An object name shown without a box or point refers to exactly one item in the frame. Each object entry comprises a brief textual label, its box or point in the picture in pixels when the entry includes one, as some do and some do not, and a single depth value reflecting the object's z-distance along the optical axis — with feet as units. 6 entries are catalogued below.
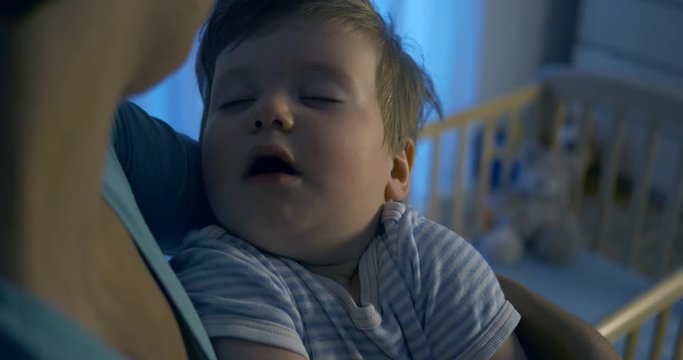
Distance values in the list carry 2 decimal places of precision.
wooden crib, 5.94
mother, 1.01
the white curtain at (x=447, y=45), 8.63
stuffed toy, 6.33
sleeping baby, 2.27
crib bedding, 5.66
